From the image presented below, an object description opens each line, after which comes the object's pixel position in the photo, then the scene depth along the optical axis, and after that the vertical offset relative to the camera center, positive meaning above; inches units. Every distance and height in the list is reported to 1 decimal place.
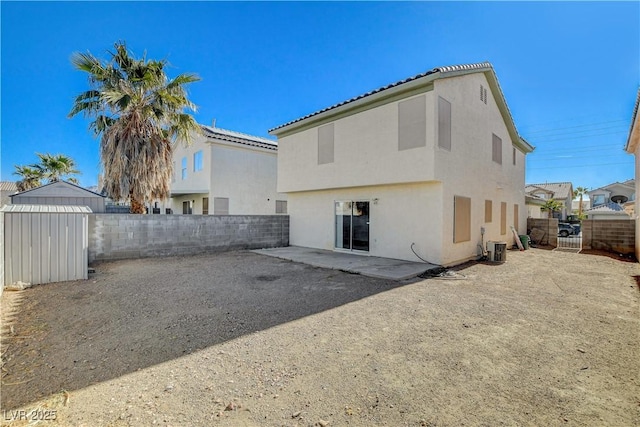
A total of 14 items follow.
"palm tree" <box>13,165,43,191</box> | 852.6 +106.3
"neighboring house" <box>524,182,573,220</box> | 1456.7 +124.4
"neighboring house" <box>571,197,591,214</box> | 1852.9 +77.1
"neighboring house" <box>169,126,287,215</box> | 657.0 +94.3
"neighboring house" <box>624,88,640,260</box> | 370.9 +119.5
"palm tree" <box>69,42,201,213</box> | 421.1 +153.7
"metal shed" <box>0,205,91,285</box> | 250.4 -31.4
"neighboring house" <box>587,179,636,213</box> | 1482.5 +128.5
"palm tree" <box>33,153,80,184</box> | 834.8 +136.1
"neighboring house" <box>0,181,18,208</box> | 1117.7 +110.8
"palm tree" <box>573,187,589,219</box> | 1896.4 +169.4
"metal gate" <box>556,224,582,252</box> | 580.4 -62.6
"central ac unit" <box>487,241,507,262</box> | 409.7 -53.1
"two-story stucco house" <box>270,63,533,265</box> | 361.7 +69.3
